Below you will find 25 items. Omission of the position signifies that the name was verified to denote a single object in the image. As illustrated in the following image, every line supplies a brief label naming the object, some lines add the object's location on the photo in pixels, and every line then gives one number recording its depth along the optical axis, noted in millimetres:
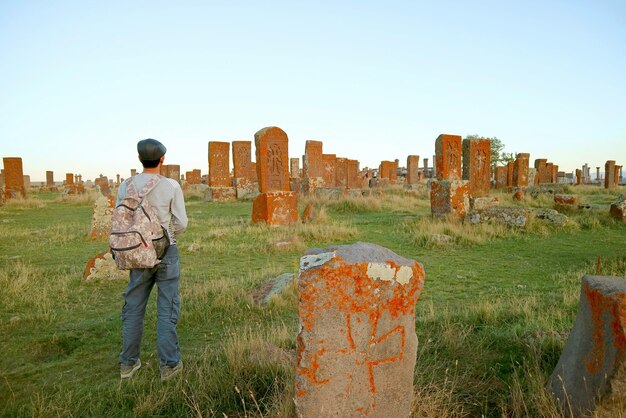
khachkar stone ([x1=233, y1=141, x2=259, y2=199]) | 18875
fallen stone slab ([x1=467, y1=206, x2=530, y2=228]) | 8845
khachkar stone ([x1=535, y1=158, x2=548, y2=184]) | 27347
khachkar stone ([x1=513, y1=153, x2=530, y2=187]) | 18781
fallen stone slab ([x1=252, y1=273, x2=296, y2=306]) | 4188
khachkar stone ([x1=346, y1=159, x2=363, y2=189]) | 23047
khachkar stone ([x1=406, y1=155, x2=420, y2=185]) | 29234
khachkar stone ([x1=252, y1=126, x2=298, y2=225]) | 10117
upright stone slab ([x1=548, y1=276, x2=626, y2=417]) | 1859
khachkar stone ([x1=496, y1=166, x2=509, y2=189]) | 22669
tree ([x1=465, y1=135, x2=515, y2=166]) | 34516
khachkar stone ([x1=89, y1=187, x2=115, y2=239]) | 8586
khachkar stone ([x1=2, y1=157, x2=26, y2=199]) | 17938
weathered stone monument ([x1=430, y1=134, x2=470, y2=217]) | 10242
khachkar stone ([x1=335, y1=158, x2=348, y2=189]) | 21688
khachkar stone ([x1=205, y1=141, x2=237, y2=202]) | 18281
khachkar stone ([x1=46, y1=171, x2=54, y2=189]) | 35434
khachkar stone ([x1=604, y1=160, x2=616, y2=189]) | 24084
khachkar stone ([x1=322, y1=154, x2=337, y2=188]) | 19750
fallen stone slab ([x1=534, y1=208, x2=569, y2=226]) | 9090
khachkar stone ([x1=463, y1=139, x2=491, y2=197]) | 11555
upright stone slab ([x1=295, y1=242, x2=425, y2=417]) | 1891
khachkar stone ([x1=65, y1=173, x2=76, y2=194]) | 33875
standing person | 2777
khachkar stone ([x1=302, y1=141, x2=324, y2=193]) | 18266
